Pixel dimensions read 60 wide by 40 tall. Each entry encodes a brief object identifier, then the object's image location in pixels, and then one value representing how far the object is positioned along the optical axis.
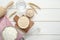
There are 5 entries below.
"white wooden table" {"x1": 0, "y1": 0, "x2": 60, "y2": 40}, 1.19
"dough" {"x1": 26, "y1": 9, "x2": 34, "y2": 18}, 1.15
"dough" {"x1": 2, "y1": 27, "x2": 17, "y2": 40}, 1.08
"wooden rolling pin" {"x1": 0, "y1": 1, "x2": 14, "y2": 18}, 1.13
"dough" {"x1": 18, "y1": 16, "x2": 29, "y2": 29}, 1.14
